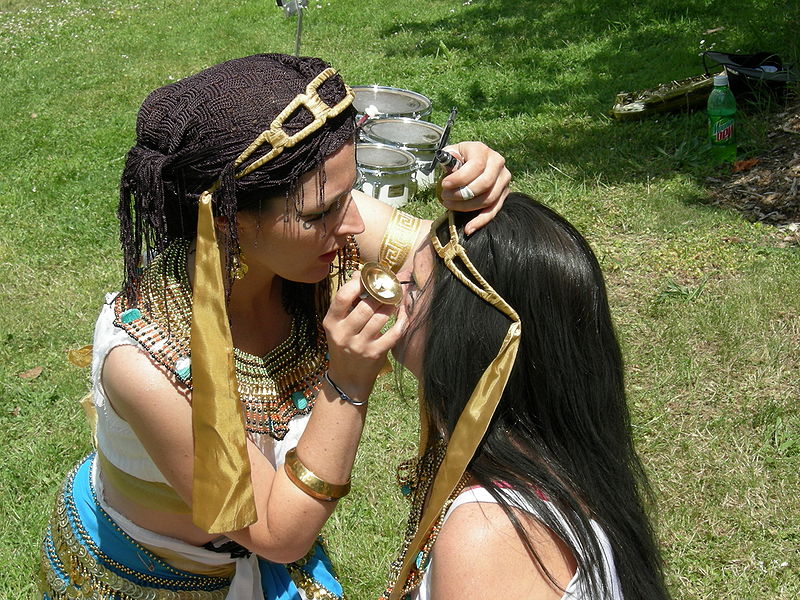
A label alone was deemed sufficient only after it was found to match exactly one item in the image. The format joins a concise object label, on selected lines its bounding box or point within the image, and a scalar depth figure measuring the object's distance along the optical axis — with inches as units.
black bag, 256.1
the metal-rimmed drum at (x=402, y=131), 246.5
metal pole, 108.8
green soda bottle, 238.5
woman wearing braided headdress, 71.0
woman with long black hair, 66.7
